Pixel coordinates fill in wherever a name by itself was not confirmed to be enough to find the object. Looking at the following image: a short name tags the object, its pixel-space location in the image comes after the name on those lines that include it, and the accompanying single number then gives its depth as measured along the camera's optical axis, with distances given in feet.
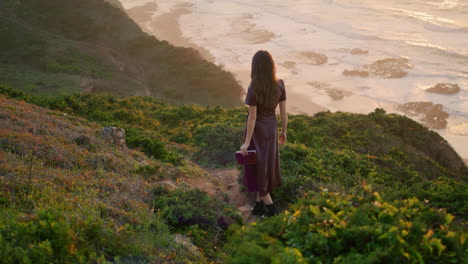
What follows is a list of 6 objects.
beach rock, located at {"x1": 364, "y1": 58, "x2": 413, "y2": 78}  102.73
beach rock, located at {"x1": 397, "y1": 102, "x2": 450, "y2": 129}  79.35
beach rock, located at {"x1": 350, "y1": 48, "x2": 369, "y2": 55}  118.82
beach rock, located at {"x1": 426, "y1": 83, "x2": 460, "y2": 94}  91.45
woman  15.98
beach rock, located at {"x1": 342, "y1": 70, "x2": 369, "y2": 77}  104.63
